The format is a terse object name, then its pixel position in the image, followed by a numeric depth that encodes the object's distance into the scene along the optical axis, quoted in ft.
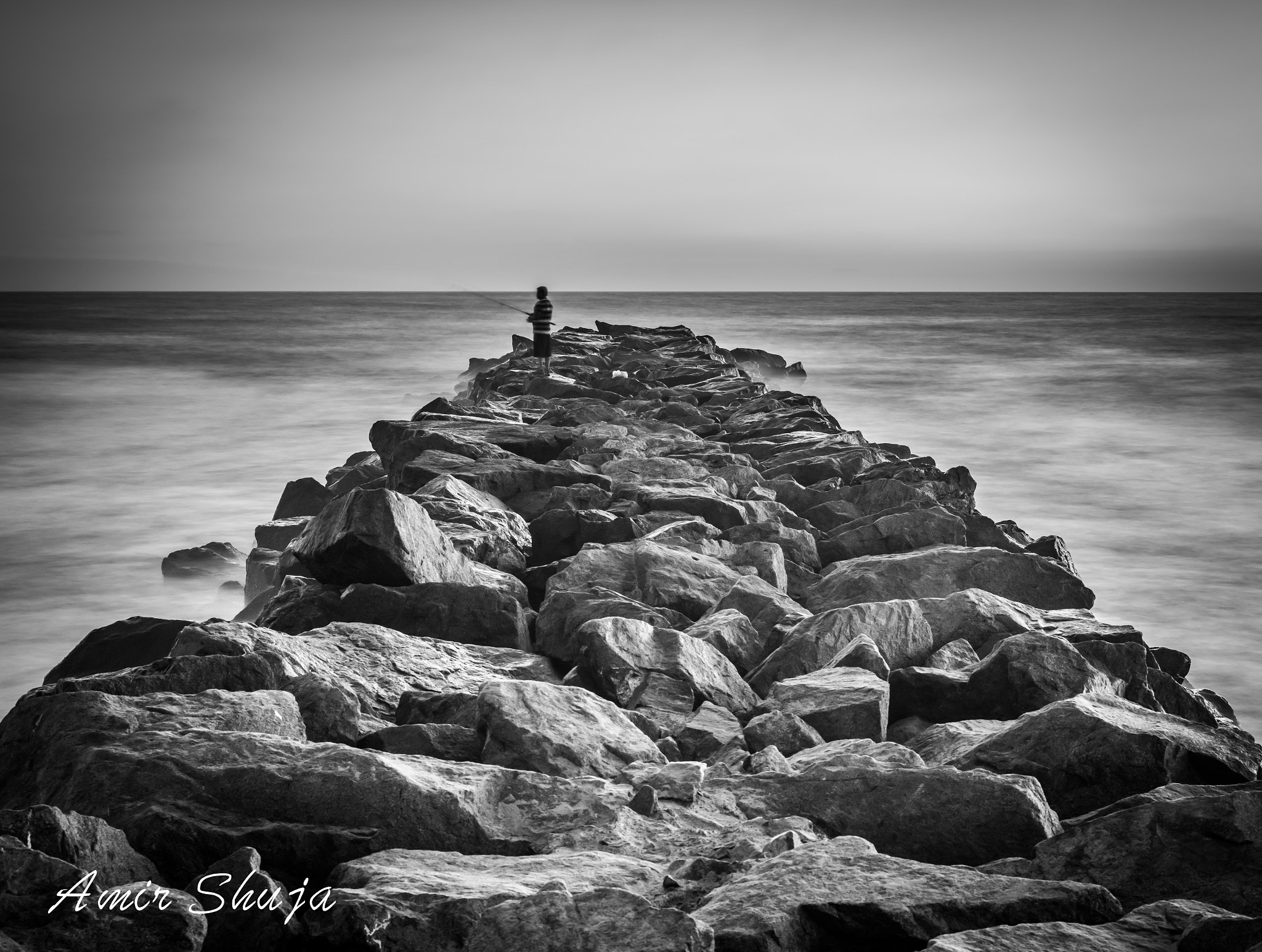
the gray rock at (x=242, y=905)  5.93
